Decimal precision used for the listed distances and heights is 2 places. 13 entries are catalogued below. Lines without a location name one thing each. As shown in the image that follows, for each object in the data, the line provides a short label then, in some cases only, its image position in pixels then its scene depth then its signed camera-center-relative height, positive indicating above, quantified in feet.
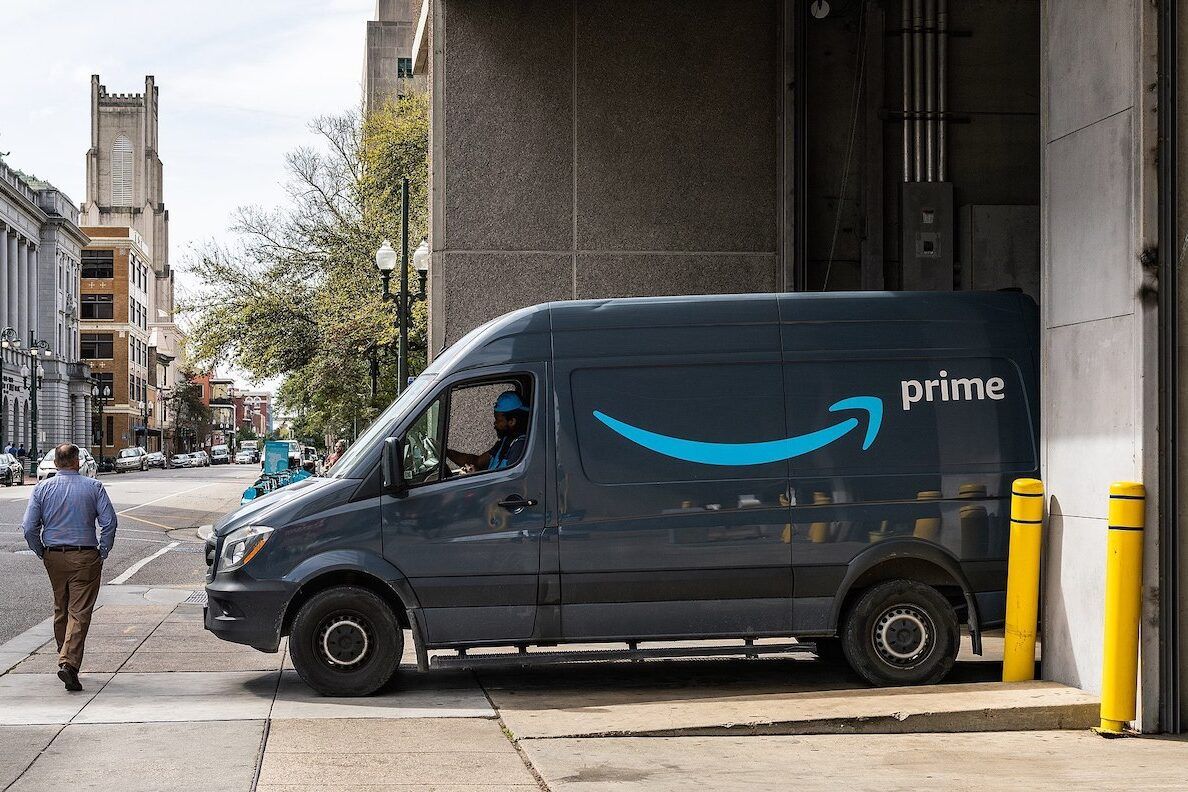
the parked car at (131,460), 286.46 -13.39
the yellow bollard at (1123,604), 26.32 -4.00
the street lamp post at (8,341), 254.04 +10.53
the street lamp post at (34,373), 236.34 +5.05
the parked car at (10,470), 186.19 -9.97
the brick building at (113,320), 400.67 +22.42
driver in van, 31.07 -0.87
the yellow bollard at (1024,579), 29.78 -3.99
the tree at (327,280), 117.29 +10.34
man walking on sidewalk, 32.68 -3.26
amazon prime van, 30.32 -2.33
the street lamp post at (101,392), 296.65 +1.24
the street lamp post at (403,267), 82.28 +8.10
